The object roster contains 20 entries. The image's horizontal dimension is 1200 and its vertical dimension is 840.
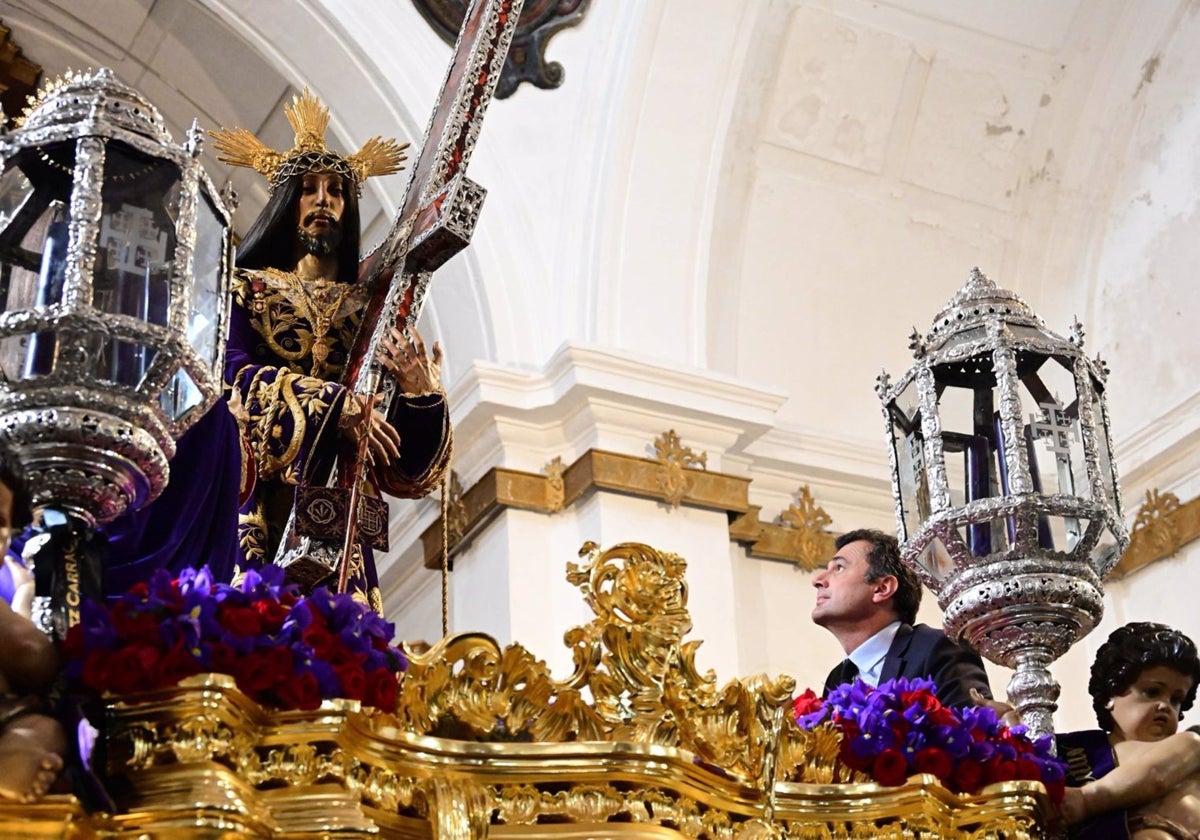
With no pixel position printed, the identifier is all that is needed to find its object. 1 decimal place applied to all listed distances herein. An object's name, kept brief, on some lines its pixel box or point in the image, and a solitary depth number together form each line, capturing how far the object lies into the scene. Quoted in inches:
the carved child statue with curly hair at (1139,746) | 146.0
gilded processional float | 111.6
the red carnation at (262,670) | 114.3
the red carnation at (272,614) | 118.0
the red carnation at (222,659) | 113.6
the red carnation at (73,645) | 113.0
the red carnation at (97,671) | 111.0
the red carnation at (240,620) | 115.5
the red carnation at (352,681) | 117.6
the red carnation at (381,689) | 119.3
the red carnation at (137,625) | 112.9
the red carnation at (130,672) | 110.9
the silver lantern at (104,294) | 118.7
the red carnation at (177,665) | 111.5
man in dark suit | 181.0
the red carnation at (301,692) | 115.4
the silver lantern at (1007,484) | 159.8
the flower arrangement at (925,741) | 140.5
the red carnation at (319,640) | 118.1
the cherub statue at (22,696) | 105.3
